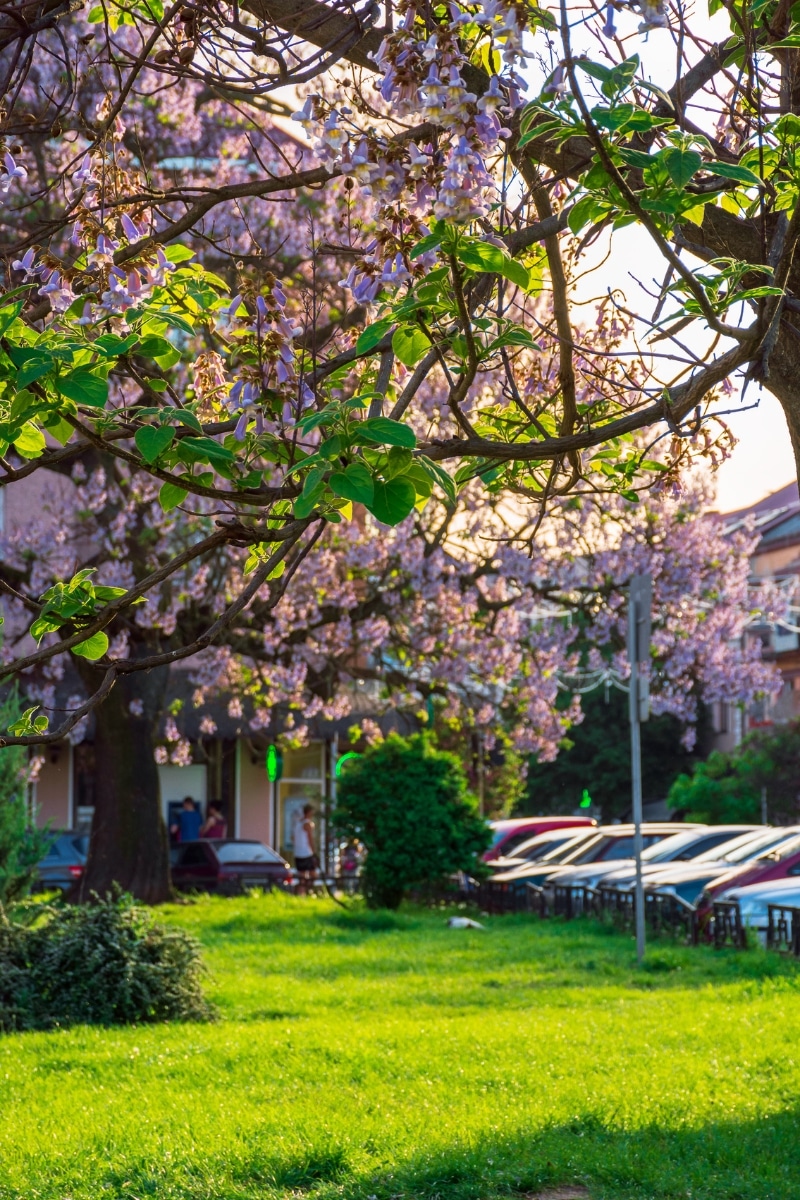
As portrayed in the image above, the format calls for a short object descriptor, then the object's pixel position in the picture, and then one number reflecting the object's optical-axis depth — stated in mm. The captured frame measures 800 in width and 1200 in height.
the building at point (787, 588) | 49062
